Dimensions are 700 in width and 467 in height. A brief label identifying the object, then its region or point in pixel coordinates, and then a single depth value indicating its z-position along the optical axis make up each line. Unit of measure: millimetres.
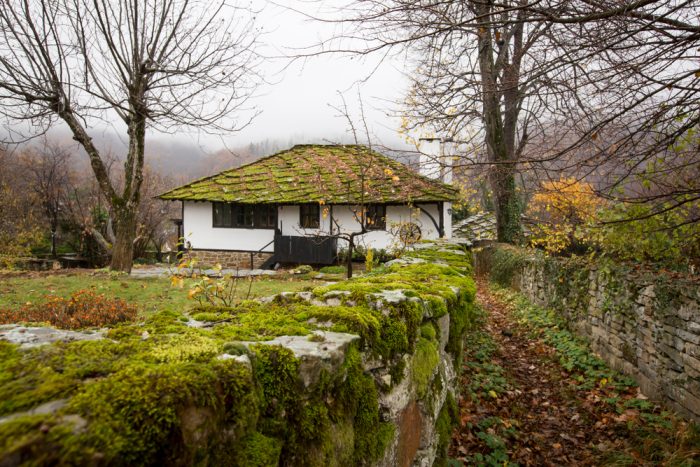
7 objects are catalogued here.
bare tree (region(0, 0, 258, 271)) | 8352
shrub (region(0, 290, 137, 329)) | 5770
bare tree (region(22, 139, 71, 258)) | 20219
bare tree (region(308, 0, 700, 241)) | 2977
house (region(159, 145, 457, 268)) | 15391
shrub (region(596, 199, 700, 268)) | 5145
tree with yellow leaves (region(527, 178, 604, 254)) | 4918
